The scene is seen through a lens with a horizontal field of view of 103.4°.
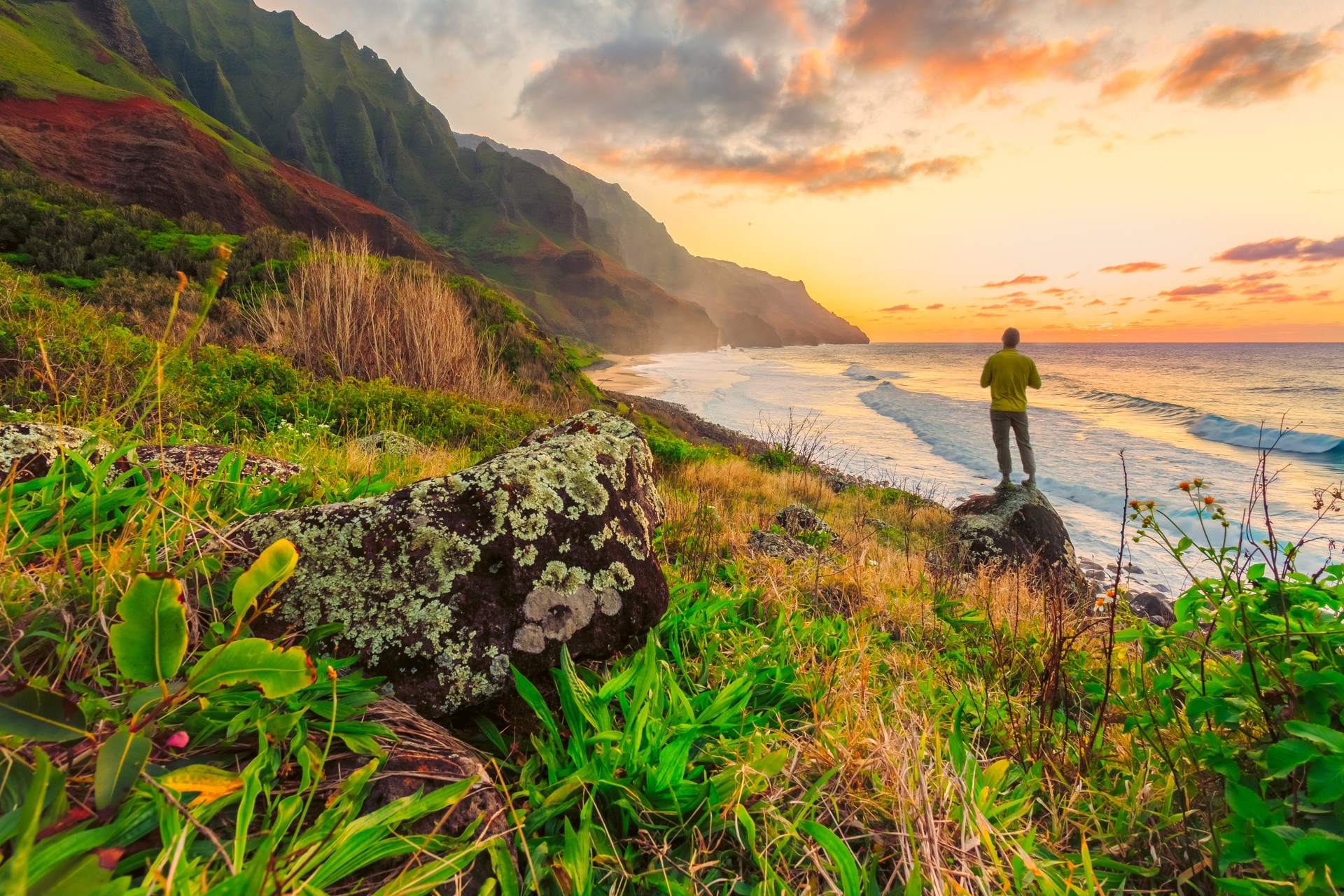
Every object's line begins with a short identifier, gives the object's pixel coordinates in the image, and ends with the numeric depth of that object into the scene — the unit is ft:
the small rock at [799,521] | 19.19
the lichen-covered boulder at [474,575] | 5.25
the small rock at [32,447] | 5.66
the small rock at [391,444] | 12.53
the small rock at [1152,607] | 26.71
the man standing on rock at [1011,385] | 32.89
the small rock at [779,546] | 12.77
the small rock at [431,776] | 3.98
